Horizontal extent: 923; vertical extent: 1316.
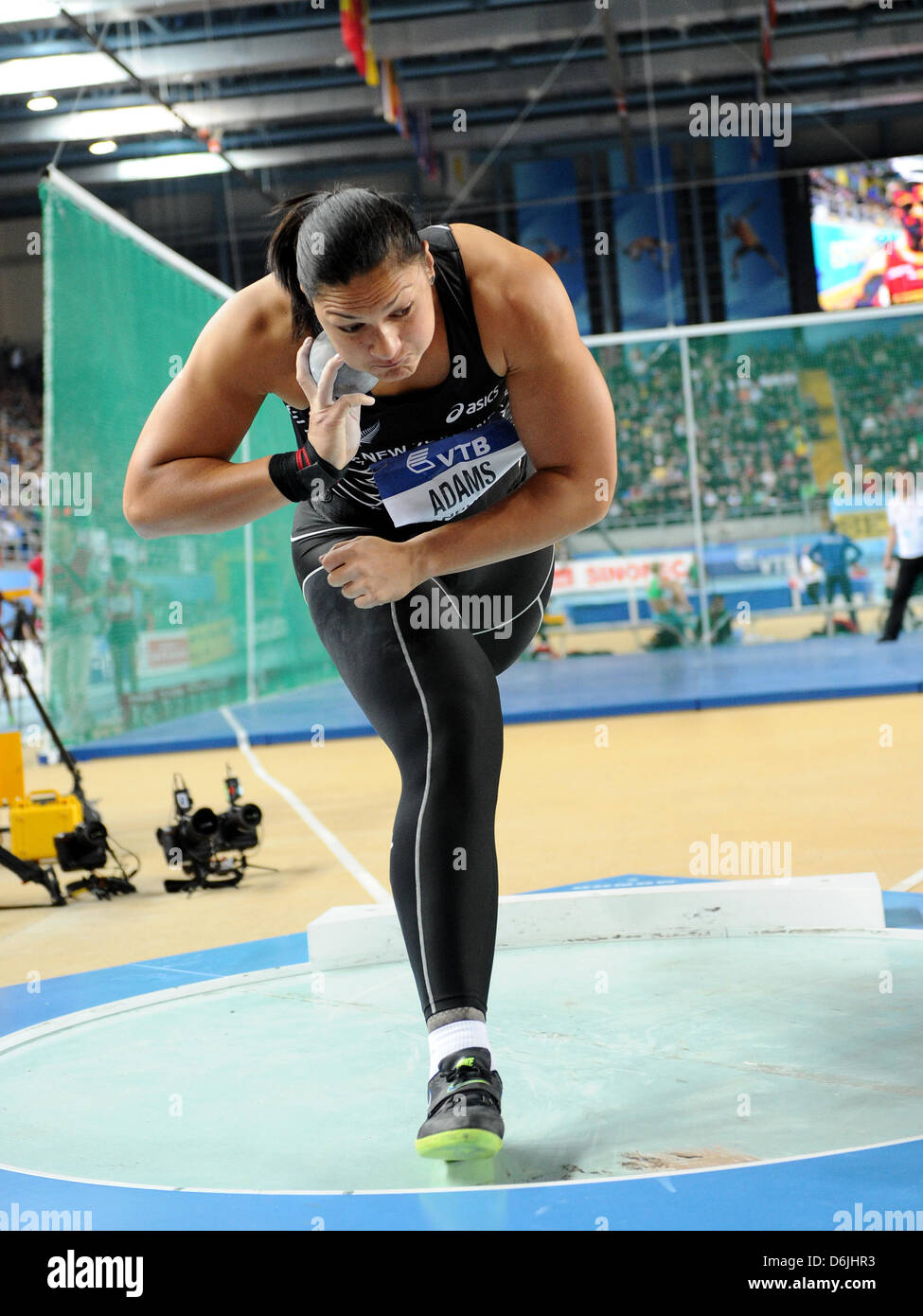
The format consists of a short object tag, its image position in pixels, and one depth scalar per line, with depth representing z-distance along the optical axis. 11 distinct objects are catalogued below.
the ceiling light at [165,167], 15.84
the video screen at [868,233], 17.69
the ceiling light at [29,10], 9.51
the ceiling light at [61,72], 11.87
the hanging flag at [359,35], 11.21
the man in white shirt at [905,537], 10.24
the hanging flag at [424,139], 15.41
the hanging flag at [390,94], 13.62
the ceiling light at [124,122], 13.79
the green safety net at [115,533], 7.79
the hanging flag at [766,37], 13.44
